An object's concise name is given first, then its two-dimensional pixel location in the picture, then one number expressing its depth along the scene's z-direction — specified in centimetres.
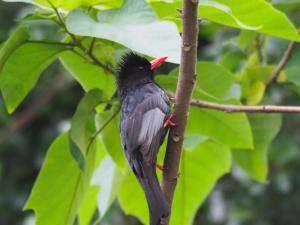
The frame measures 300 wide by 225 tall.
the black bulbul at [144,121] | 435
